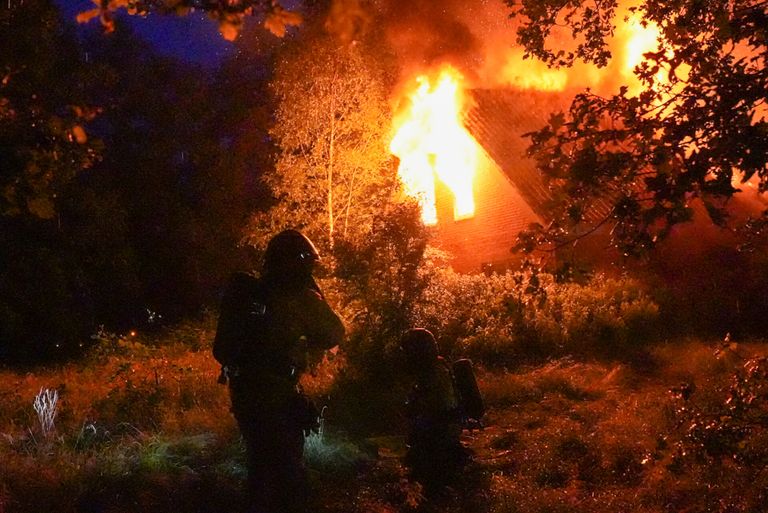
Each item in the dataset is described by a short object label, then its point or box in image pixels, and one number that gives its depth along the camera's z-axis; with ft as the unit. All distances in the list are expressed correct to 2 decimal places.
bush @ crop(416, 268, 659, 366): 33.32
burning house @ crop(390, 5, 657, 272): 52.08
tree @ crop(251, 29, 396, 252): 42.22
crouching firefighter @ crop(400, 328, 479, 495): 18.45
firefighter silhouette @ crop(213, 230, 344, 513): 12.71
